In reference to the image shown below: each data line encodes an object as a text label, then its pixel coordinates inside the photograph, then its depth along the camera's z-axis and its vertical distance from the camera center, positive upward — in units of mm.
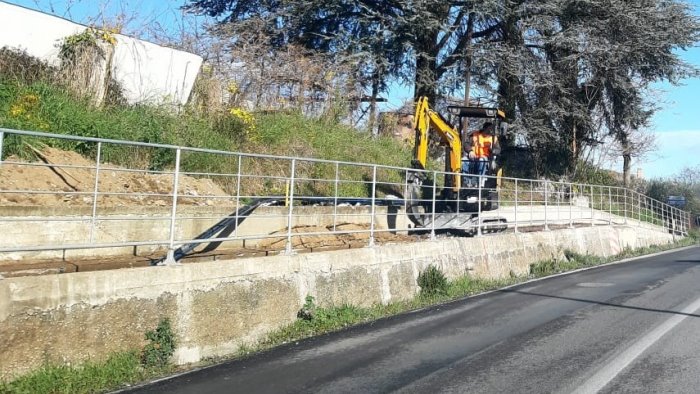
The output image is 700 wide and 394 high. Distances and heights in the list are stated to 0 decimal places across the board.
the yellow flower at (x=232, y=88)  16719 +3884
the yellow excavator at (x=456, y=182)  14586 +1375
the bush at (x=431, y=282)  11352 -904
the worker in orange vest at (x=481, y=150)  15961 +2280
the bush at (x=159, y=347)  6375 -1288
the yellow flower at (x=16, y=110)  10547 +1951
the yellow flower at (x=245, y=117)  15430 +2881
